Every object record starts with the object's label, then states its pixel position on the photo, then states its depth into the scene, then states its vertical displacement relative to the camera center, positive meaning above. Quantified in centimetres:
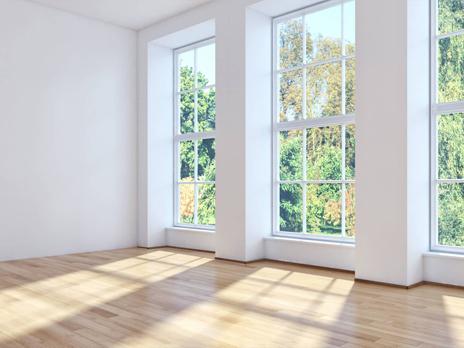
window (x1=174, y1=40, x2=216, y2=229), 732 +60
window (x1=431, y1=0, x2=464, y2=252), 475 +49
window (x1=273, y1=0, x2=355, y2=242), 558 +64
